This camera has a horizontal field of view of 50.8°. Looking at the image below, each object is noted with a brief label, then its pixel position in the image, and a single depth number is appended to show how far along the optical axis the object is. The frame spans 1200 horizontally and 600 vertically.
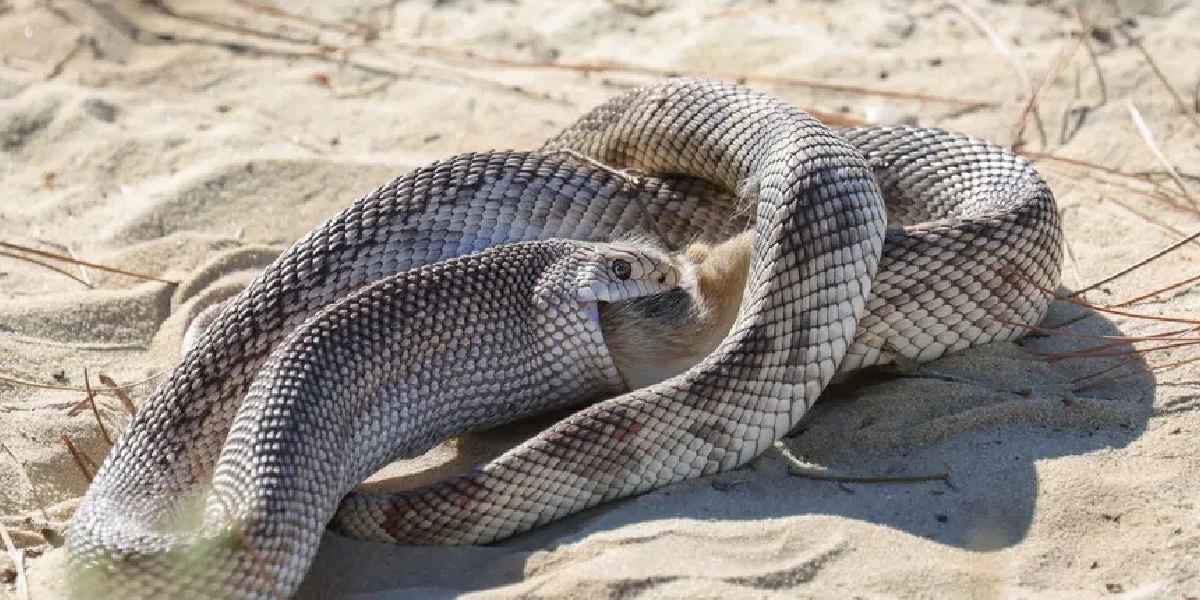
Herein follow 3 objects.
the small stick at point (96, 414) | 5.02
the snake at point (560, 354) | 4.19
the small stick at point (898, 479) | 4.46
